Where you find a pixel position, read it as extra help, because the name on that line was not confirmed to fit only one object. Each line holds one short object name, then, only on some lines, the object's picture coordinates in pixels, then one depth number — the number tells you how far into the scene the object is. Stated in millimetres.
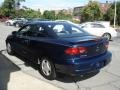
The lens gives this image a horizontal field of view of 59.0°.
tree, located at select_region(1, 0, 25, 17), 23762
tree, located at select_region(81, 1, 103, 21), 18539
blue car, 2538
